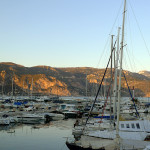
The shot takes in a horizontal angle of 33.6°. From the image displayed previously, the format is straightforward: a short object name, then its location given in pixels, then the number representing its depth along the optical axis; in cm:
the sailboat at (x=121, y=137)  2120
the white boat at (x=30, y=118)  4963
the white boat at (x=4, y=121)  4438
